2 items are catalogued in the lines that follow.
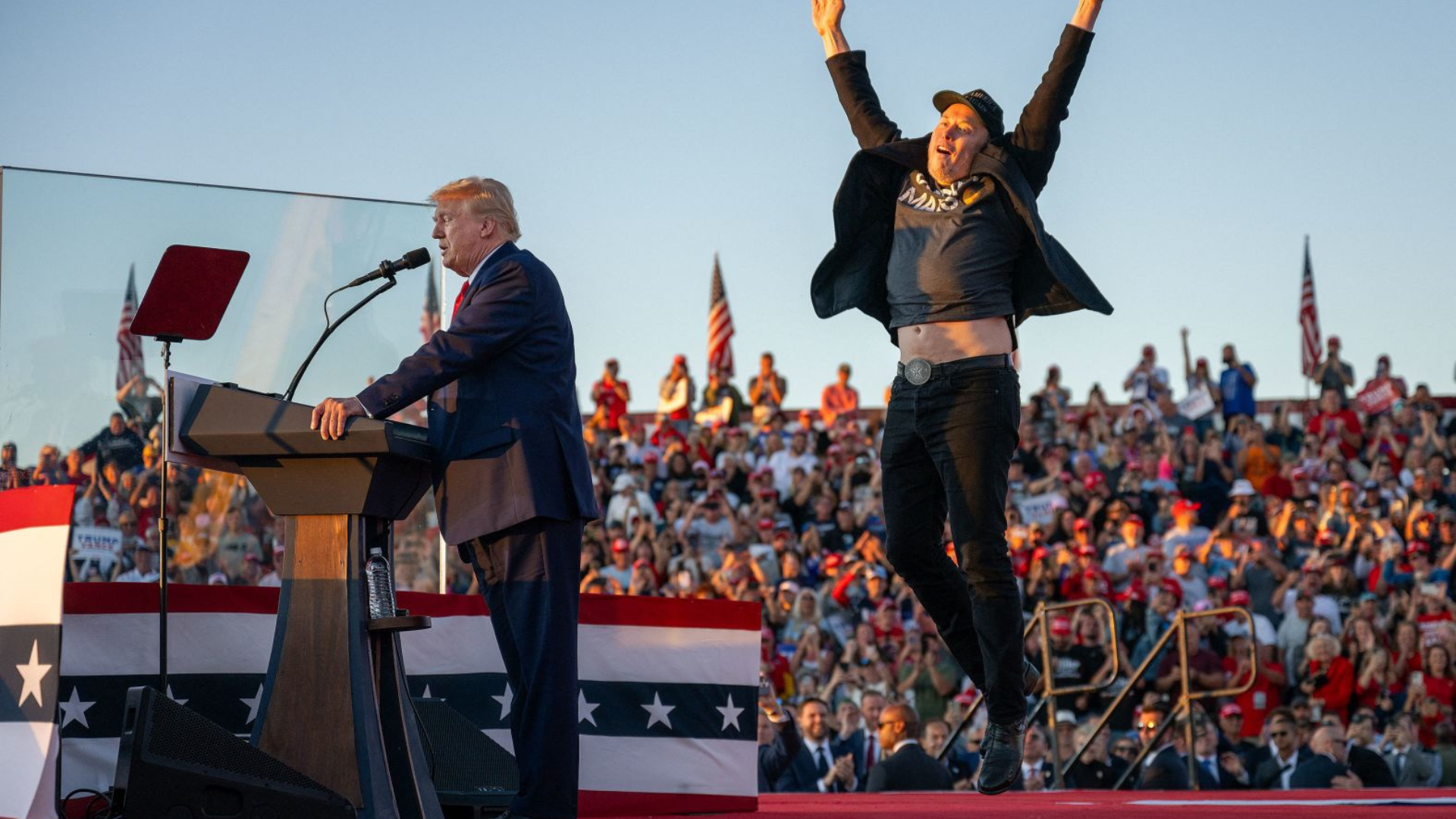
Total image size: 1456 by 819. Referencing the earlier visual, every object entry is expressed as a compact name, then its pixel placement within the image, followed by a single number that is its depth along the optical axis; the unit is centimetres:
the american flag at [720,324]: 2639
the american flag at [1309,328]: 2516
